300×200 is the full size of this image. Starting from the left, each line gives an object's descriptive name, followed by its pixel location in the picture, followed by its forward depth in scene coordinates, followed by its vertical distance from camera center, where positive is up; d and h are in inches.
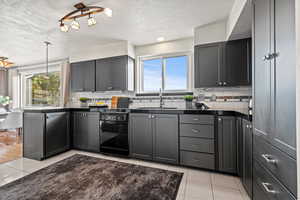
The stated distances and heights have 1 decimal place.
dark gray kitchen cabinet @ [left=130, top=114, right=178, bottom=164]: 89.7 -25.2
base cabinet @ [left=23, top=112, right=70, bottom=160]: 101.4 -26.6
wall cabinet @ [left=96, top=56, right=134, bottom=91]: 124.0 +24.0
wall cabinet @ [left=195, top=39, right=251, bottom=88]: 90.9 +24.3
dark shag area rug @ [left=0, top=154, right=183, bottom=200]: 61.5 -42.5
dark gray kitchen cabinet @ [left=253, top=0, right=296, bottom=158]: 28.7 +6.7
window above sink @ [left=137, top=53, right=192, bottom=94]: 122.0 +24.3
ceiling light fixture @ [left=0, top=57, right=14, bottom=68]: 148.1 +40.4
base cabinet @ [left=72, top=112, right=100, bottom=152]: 113.0 -26.2
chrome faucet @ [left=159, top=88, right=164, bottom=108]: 113.4 -0.4
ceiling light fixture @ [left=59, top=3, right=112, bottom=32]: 73.3 +48.5
